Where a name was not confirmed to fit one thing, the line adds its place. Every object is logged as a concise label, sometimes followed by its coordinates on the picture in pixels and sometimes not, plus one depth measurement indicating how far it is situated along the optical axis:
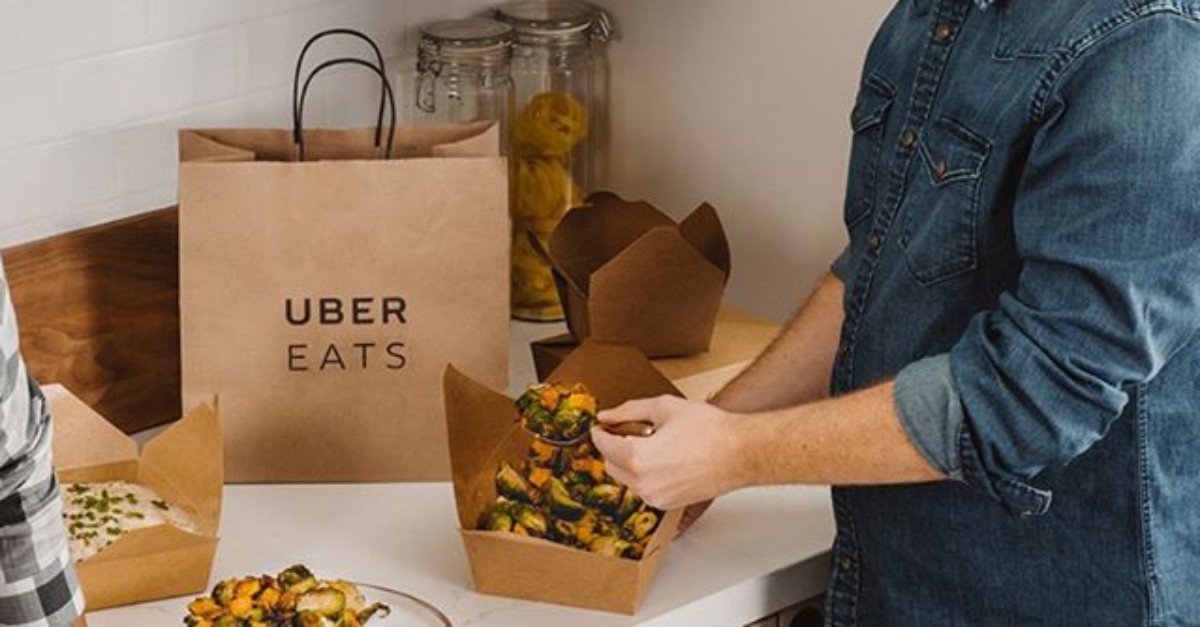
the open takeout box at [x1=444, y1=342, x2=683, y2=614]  2.18
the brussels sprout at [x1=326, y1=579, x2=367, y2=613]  1.95
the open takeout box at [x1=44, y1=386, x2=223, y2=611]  2.18
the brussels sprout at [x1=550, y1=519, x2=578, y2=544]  2.18
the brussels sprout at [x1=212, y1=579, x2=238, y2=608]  1.93
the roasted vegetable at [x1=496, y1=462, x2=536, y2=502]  2.20
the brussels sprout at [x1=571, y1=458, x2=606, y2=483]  2.18
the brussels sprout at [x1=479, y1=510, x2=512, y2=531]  2.20
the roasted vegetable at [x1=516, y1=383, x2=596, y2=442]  2.19
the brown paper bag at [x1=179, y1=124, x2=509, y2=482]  2.38
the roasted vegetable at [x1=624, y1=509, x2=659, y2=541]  2.18
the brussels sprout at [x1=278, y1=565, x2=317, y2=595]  1.94
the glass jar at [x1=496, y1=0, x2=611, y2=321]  2.86
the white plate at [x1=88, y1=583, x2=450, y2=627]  2.16
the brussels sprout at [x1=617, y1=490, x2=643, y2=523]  2.18
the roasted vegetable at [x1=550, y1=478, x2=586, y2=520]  2.18
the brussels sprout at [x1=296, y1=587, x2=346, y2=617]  1.93
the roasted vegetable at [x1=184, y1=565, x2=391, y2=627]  1.92
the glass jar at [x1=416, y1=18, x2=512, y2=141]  2.83
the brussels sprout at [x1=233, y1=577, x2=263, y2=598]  1.93
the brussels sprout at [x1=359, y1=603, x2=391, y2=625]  1.98
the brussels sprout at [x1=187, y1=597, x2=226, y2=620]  1.92
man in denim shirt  1.87
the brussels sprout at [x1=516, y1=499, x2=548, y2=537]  2.19
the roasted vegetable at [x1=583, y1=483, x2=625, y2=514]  2.18
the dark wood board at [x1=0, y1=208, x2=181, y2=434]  2.50
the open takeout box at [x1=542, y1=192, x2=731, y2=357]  2.58
